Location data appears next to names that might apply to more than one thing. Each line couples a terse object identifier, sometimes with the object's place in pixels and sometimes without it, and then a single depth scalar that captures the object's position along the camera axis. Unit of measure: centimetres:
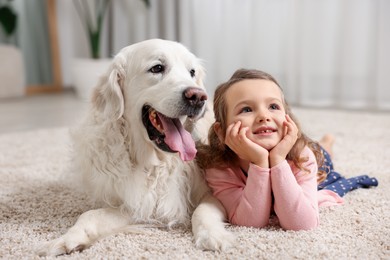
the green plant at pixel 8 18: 503
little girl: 120
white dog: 127
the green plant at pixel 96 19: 454
